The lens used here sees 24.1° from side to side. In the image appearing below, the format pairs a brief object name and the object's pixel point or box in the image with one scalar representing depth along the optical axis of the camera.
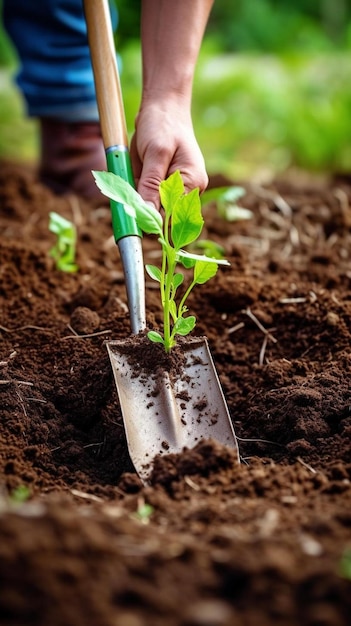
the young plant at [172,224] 1.99
